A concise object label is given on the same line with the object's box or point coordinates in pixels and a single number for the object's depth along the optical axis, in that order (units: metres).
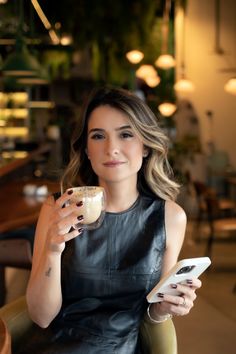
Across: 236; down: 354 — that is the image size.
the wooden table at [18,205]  3.83
